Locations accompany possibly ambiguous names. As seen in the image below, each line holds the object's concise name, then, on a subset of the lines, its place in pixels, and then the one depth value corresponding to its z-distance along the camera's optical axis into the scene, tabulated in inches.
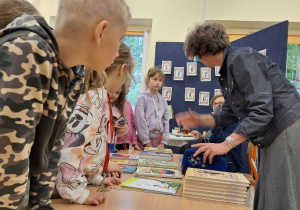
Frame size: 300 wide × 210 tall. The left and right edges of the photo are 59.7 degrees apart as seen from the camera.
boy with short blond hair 18.4
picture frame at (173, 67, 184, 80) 162.4
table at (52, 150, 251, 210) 34.2
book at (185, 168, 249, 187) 39.7
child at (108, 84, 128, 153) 81.0
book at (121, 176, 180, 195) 41.4
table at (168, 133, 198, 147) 133.4
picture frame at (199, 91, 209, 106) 159.0
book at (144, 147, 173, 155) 76.8
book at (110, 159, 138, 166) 59.9
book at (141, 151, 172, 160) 67.3
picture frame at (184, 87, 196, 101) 160.9
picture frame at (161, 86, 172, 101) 161.6
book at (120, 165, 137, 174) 52.2
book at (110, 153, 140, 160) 66.3
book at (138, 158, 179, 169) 57.1
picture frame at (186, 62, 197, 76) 161.2
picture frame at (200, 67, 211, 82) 159.6
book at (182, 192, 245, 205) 40.1
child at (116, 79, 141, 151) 91.5
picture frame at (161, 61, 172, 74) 162.9
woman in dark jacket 46.3
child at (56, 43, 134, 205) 34.0
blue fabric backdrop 159.6
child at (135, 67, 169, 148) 123.5
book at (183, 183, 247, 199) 40.1
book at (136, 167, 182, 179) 49.7
